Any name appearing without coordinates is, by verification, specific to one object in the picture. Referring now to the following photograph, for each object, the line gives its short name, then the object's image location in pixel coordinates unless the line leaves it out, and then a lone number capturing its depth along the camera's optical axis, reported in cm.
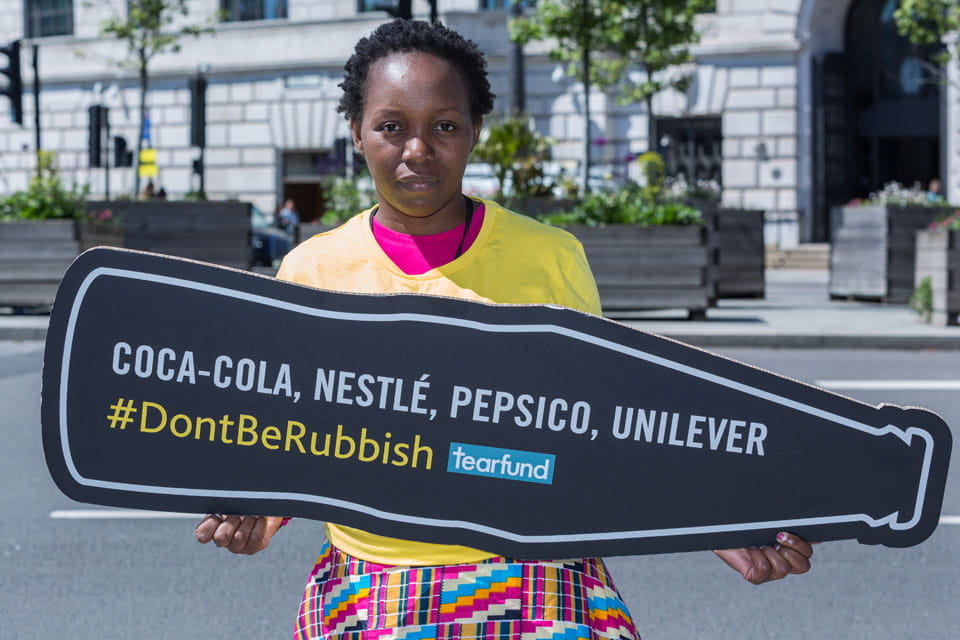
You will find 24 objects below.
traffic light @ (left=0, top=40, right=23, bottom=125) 2044
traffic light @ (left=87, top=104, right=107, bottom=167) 2341
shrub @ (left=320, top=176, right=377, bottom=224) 1469
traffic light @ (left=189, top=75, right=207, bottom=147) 2164
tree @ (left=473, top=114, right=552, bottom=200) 1534
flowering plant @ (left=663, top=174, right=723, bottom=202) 1745
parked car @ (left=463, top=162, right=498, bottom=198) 1706
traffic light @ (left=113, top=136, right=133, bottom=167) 2589
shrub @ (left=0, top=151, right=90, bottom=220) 1470
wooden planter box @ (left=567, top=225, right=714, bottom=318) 1348
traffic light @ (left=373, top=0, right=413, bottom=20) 1312
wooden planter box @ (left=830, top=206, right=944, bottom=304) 1608
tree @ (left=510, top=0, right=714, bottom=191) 2130
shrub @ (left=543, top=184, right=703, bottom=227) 1377
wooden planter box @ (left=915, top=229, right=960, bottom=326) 1303
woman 188
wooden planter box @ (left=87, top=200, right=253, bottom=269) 1756
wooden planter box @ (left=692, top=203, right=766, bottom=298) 1733
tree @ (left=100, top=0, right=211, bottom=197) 2580
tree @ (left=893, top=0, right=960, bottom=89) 1754
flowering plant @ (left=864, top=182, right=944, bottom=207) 1652
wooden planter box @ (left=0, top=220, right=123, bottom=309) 1422
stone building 2864
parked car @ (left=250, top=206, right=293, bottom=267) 2358
